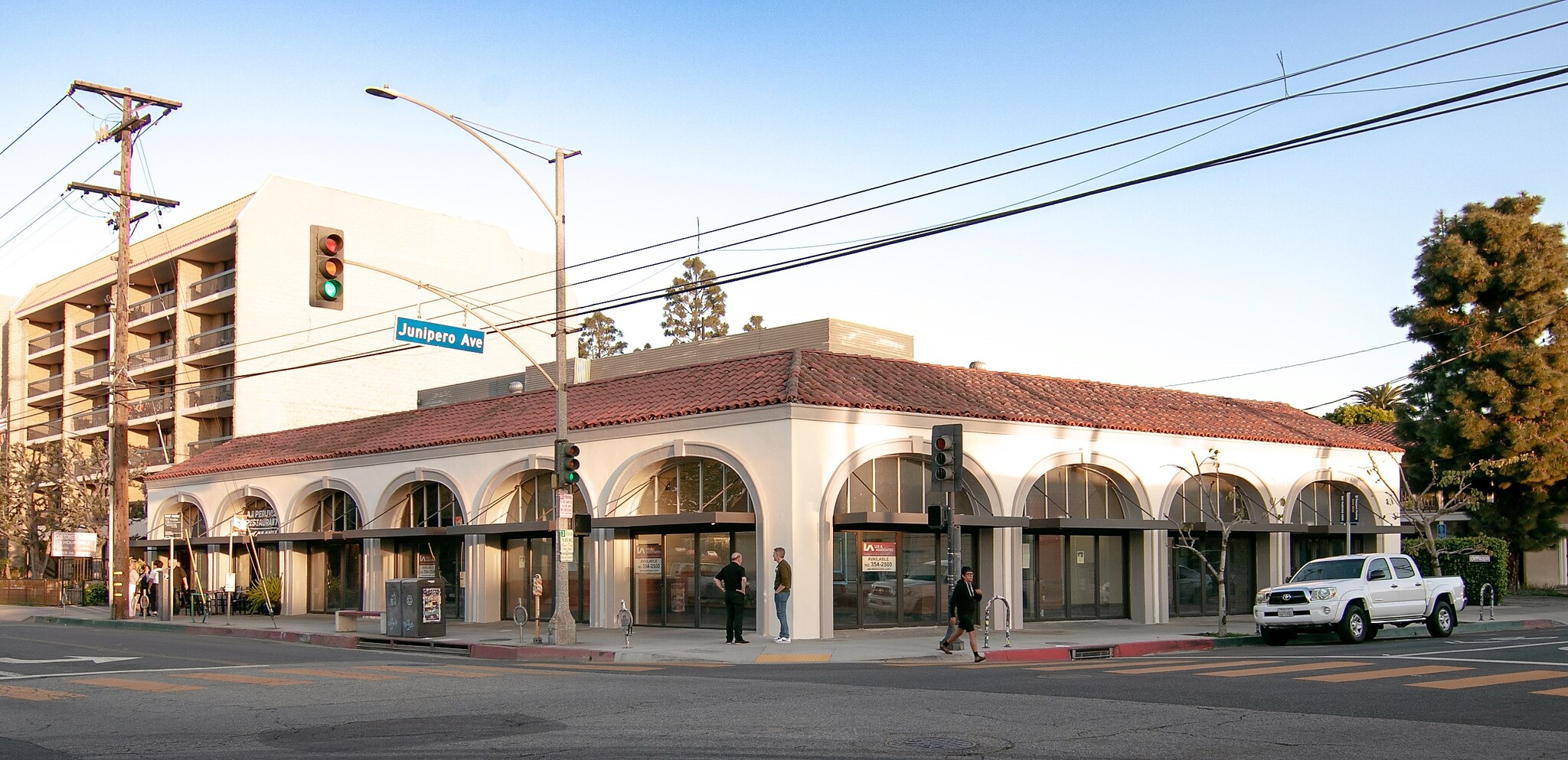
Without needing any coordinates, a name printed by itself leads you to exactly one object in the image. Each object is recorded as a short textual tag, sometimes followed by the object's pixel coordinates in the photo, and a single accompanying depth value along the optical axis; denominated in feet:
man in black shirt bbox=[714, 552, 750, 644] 75.92
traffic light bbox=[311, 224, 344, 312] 59.41
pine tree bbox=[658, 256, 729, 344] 243.19
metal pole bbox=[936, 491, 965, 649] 70.44
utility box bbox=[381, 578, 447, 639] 85.66
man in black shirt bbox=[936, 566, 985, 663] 67.36
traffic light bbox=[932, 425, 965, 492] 70.38
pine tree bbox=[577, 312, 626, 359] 267.39
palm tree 229.66
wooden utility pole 118.32
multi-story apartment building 166.09
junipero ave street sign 70.59
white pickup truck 77.25
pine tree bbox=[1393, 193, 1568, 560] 134.51
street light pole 77.05
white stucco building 82.84
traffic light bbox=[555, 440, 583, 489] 77.46
